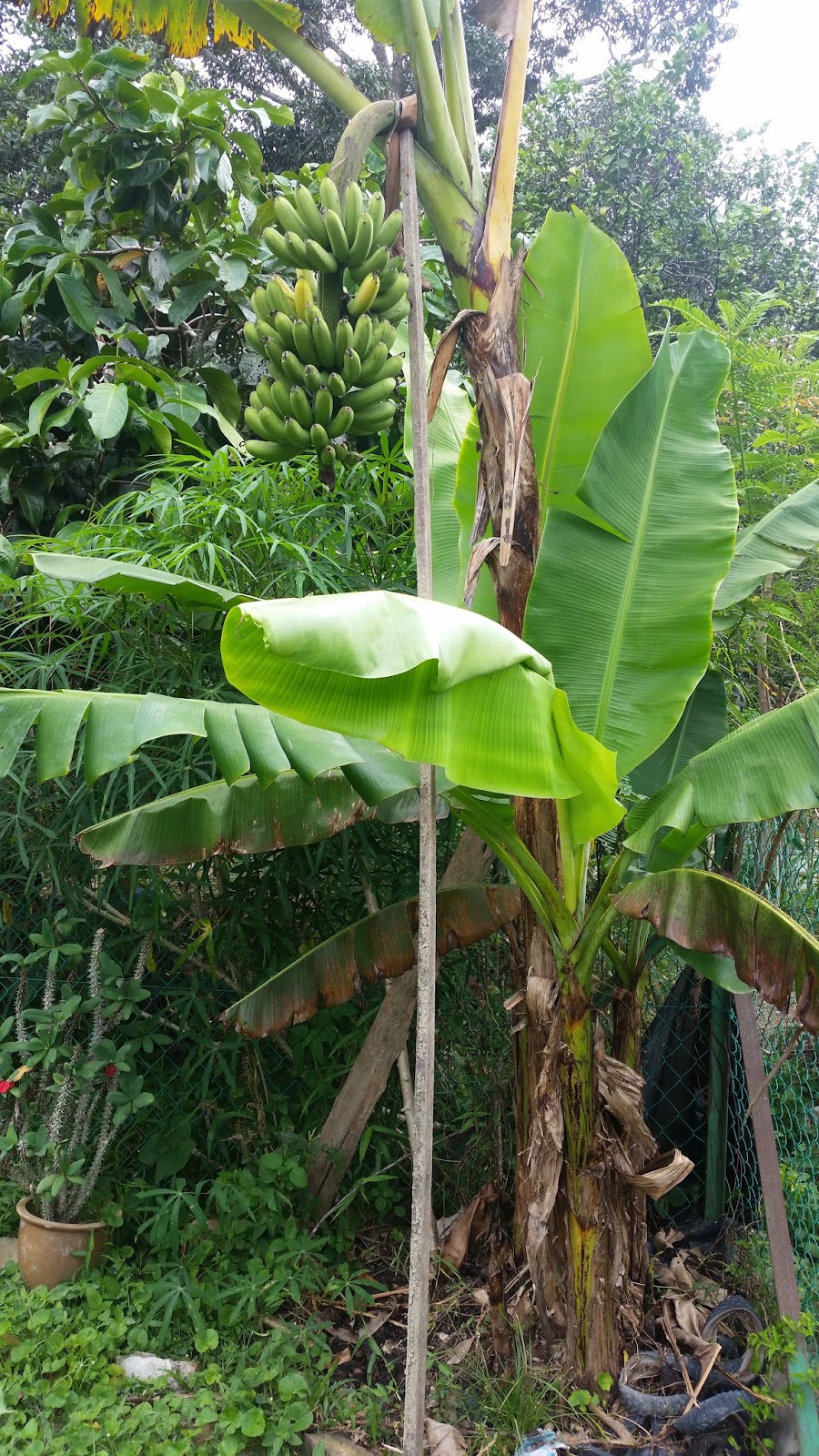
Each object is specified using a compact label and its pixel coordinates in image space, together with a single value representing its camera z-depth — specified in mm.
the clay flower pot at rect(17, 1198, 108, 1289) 2525
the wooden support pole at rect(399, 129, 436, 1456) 1396
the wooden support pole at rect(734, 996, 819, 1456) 1912
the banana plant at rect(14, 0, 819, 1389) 1956
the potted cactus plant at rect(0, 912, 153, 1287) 2531
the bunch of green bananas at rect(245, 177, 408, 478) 1854
